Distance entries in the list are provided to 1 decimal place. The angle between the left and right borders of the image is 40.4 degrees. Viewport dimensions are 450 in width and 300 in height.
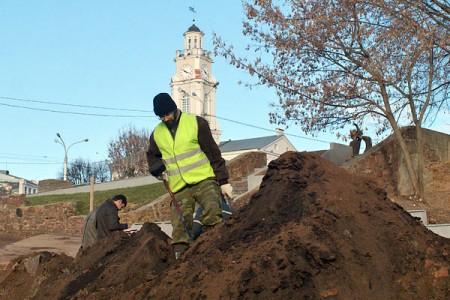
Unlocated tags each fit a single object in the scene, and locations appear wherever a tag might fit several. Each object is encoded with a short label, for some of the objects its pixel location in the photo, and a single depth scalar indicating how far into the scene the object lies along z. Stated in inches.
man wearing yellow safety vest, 219.0
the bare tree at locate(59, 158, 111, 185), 2748.5
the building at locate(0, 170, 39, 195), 2513.8
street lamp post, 1966.5
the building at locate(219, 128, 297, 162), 2765.7
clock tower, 3468.8
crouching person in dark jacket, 323.3
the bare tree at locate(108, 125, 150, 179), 2223.2
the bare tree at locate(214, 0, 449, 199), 549.6
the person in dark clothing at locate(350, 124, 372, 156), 729.6
